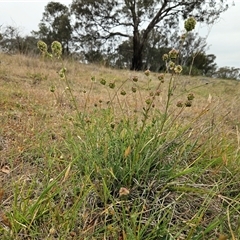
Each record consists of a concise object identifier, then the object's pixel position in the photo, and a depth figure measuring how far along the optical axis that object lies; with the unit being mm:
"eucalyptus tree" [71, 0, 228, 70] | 12633
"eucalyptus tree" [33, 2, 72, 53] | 15484
